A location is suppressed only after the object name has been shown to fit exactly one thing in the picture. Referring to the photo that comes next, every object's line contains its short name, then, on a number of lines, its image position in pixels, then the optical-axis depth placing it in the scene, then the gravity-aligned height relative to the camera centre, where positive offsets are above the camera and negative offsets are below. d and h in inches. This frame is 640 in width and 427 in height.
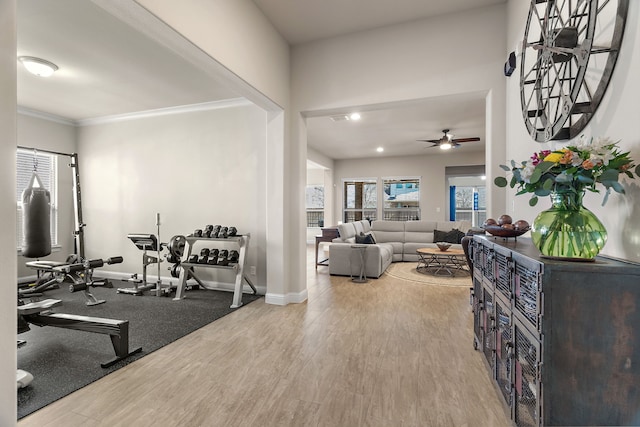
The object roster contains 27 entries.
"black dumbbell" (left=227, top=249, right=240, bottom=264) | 163.8 -26.0
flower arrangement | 42.6 +6.3
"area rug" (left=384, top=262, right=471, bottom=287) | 196.2 -49.0
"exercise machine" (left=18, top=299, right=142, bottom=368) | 92.7 -36.5
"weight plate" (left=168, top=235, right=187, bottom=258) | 168.2 -20.4
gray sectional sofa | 211.5 -29.8
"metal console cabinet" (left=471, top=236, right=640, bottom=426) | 41.0 -19.3
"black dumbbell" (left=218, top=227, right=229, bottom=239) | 162.3 -12.6
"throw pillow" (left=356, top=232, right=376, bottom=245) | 231.2 -24.0
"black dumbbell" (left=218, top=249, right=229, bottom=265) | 160.6 -26.4
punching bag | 137.3 -5.7
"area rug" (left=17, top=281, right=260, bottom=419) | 80.0 -47.5
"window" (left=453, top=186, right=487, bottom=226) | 357.1 +7.5
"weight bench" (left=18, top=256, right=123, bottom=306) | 145.7 -33.4
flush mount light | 126.4 +64.9
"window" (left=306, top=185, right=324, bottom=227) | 434.6 +6.0
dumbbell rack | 149.6 -30.6
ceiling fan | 233.9 +55.2
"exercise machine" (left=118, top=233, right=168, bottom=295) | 171.2 -23.7
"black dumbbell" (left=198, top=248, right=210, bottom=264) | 165.2 -26.1
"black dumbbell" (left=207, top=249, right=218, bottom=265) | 163.3 -27.1
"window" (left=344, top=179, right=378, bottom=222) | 398.0 +13.6
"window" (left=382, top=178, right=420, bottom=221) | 378.3 +13.9
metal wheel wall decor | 51.4 +30.8
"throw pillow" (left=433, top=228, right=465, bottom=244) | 263.7 -24.4
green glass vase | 45.6 -3.6
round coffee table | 217.0 -43.6
